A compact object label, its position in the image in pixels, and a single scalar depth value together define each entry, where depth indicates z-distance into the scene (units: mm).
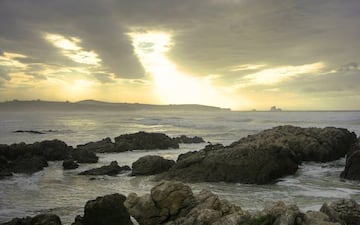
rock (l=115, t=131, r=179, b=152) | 37400
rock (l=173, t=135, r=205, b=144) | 45594
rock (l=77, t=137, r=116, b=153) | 36219
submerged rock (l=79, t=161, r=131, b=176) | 23312
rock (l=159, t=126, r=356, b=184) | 20656
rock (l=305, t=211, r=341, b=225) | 8159
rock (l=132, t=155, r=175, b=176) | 22844
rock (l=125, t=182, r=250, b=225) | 10000
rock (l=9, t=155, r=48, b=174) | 24841
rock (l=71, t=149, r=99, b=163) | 29203
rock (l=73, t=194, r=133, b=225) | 11888
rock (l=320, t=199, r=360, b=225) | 9656
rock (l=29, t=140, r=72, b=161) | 30883
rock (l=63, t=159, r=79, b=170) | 26234
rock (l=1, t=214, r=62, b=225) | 11298
